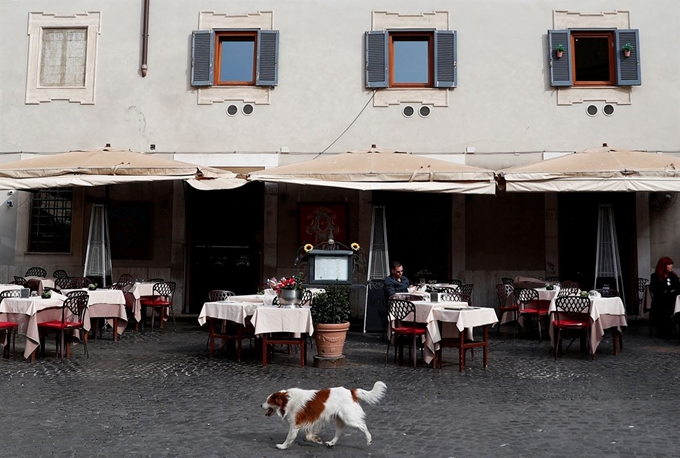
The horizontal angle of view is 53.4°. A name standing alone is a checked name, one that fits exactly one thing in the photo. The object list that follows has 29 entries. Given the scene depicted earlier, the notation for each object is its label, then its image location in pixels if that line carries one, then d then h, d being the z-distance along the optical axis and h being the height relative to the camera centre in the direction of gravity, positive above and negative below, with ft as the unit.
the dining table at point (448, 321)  25.72 -1.74
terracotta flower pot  26.14 -2.45
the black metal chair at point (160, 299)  38.91 -1.55
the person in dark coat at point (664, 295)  35.12 -0.83
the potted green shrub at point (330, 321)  26.18 -1.81
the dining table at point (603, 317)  28.60 -1.71
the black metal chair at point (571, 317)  28.82 -1.71
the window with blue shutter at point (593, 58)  43.73 +14.36
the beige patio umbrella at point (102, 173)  36.60 +5.45
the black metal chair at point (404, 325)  26.66 -2.06
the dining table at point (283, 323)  26.16 -1.91
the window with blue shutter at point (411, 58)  44.52 +14.46
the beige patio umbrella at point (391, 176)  35.60 +5.30
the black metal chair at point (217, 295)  32.69 -1.06
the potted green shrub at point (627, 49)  43.34 +14.72
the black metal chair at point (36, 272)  43.73 -0.07
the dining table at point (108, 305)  33.55 -1.66
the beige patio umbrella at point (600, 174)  34.37 +5.38
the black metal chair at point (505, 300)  37.22 -1.30
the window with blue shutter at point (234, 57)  45.24 +14.61
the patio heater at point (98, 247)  41.04 +1.51
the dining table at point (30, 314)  27.14 -1.76
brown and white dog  15.20 -3.03
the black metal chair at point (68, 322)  27.58 -2.13
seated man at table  32.53 -0.36
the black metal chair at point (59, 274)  43.75 -0.18
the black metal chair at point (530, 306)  34.67 -1.49
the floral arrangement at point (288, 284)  27.12 -0.40
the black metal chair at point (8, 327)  27.32 -2.28
